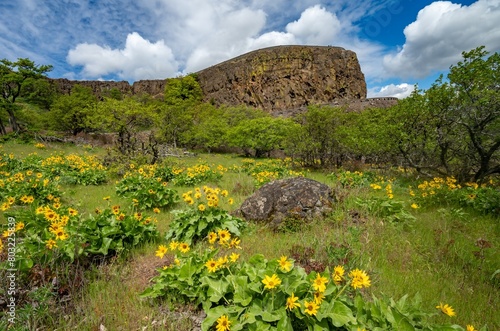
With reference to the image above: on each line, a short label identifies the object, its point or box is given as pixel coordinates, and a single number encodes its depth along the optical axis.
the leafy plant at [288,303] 1.94
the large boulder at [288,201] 5.34
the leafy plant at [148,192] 6.70
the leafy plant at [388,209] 5.16
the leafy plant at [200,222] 4.43
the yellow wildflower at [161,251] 2.85
